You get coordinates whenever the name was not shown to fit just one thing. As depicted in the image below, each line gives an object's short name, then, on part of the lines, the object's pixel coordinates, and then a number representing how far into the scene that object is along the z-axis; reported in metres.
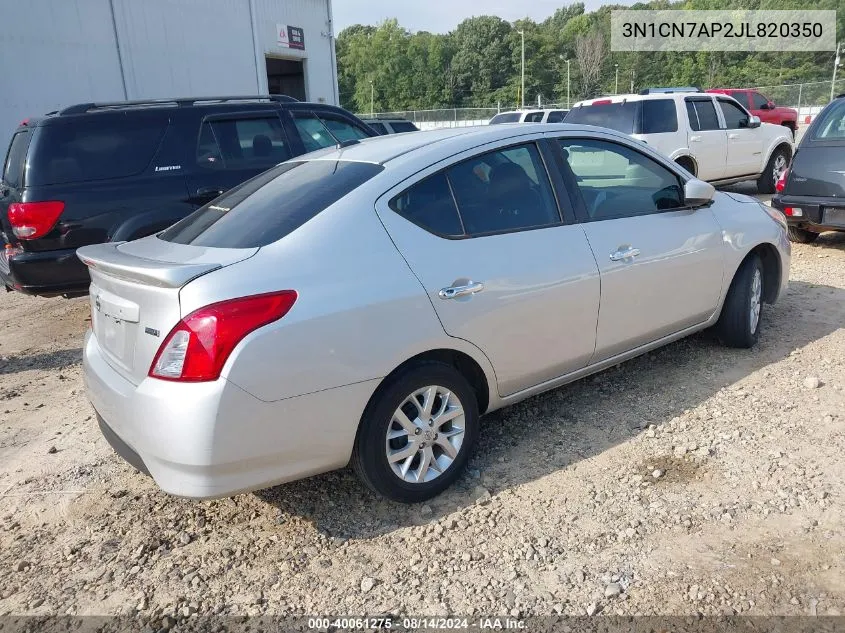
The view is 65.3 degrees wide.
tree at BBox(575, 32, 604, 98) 83.86
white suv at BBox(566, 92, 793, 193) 10.06
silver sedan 2.54
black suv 5.23
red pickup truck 18.11
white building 14.15
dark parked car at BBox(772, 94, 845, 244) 7.12
